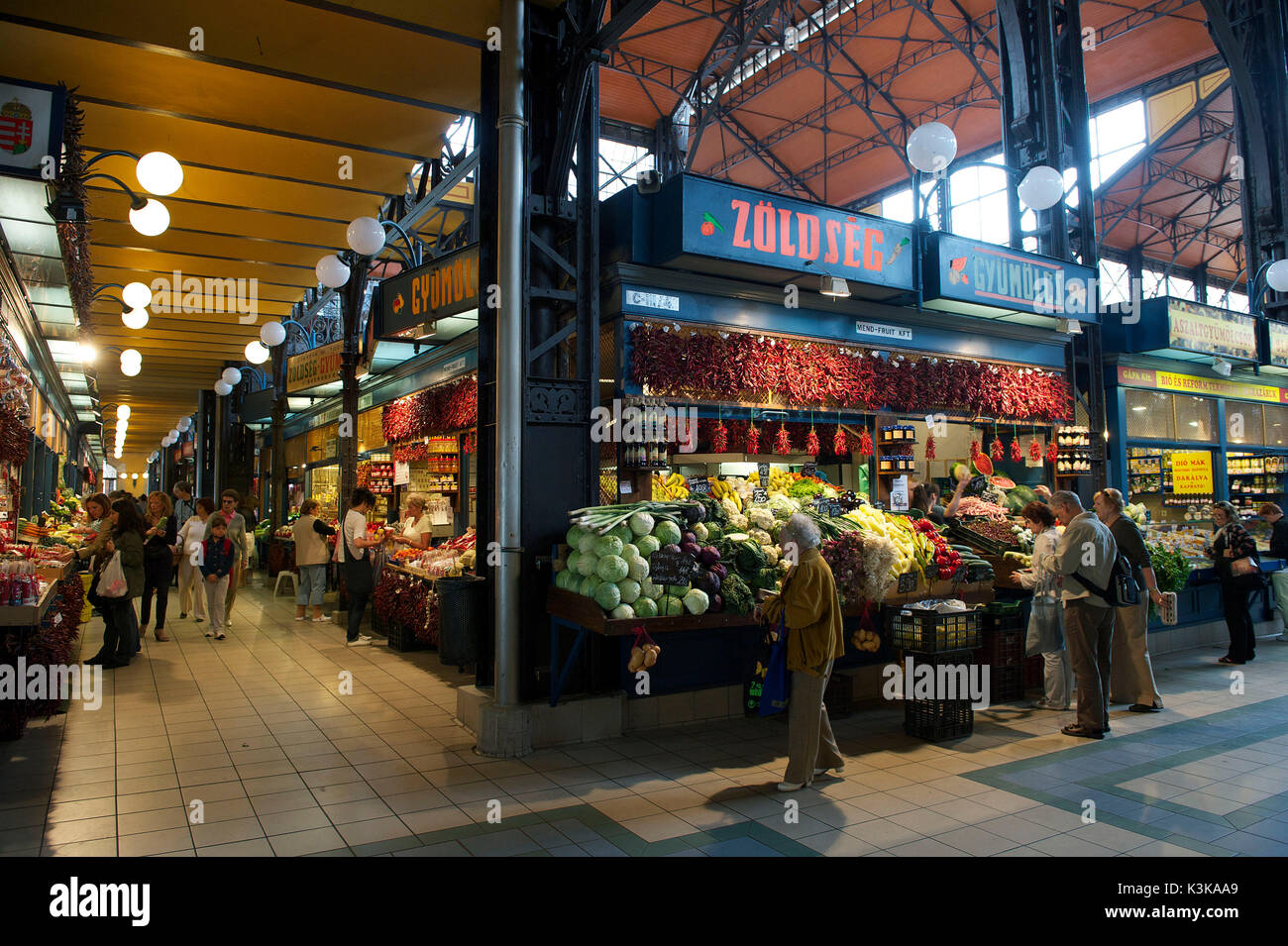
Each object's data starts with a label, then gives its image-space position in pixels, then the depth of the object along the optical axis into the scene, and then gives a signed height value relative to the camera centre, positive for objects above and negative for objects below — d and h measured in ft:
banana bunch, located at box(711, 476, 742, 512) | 25.45 +0.59
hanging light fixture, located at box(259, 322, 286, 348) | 41.37 +9.09
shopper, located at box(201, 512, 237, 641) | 33.76 -2.39
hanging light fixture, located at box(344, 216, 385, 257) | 26.37 +9.06
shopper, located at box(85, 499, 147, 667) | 28.01 -3.10
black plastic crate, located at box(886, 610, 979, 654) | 20.21 -3.15
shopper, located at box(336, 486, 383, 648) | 32.65 -2.38
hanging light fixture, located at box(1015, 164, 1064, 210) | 28.66 +11.48
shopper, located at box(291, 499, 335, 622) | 37.78 -2.07
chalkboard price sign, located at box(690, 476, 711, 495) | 26.03 +0.73
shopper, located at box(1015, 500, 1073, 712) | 23.08 -3.29
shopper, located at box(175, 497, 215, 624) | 34.30 -2.26
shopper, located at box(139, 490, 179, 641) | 32.40 -2.14
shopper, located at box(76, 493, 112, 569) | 28.81 -0.20
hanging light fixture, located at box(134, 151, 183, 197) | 18.85 +8.00
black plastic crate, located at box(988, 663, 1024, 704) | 23.66 -5.26
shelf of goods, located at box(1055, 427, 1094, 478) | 36.50 +2.46
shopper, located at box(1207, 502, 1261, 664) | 29.66 -2.89
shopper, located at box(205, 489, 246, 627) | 35.04 -1.01
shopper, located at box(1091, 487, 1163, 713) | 23.20 -3.74
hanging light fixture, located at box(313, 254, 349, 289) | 32.17 +9.59
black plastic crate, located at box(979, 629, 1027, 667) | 23.59 -4.18
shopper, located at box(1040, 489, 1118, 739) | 20.33 -2.68
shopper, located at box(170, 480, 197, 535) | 41.93 +0.50
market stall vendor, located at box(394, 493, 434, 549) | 33.88 -0.67
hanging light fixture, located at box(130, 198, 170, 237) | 21.16 +7.80
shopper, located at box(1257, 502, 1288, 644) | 33.58 -1.95
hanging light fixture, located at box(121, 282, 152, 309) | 28.25 +7.65
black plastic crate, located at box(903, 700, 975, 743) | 19.76 -5.28
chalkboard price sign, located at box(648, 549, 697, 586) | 18.65 -1.39
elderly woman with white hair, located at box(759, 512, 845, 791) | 16.16 -2.64
